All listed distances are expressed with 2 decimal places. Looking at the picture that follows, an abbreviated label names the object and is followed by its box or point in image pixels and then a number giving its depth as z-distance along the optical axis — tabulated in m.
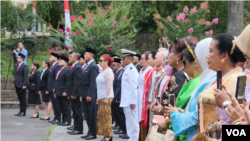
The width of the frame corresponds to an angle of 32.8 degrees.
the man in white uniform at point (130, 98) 8.33
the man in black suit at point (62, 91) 11.62
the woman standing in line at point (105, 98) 8.76
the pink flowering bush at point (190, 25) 12.92
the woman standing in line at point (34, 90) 13.79
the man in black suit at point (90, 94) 9.43
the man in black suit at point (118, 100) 10.45
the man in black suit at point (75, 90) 10.26
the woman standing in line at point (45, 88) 13.20
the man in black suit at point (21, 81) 13.89
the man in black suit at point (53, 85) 12.40
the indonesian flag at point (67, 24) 14.20
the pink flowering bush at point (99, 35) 13.64
